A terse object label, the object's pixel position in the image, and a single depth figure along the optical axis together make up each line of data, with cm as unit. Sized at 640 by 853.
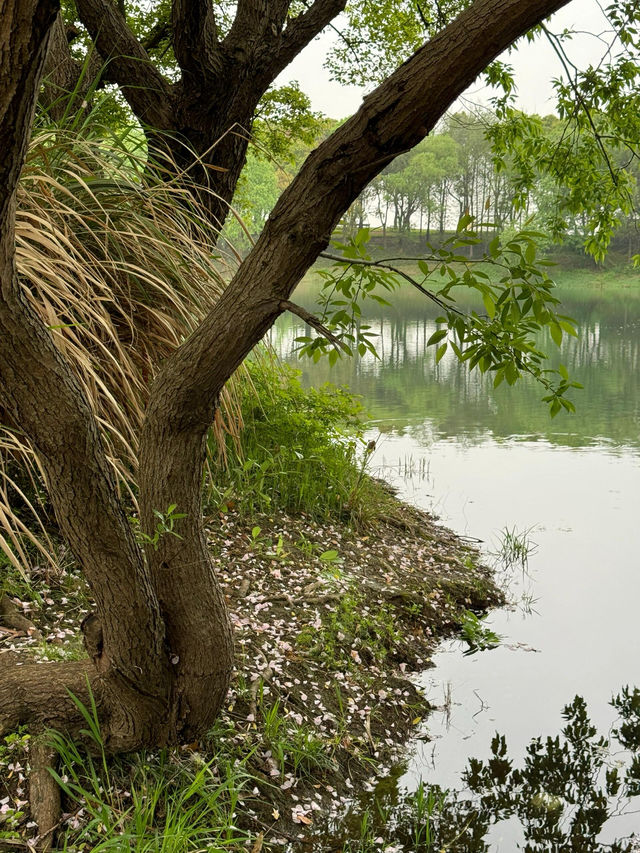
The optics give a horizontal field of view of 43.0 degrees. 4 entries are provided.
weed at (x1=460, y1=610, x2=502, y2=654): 342
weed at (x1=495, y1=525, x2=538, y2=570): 442
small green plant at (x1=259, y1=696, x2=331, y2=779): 225
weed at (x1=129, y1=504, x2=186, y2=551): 176
